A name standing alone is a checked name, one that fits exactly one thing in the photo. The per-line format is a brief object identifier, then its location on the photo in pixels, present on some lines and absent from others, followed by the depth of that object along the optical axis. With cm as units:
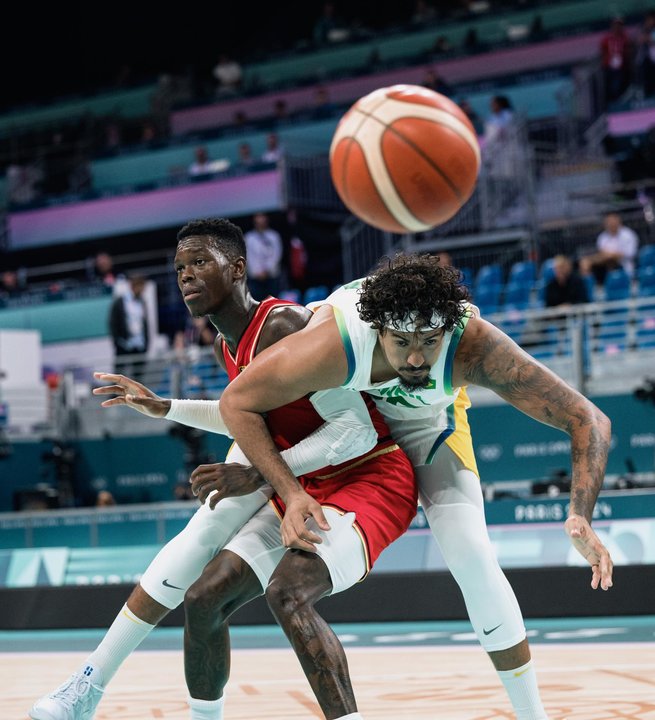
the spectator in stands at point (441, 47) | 1962
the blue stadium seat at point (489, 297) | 1309
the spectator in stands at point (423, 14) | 2152
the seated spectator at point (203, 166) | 1889
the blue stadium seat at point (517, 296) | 1288
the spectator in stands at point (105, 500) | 1197
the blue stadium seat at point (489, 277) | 1334
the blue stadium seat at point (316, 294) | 1430
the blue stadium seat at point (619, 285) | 1209
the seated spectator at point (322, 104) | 1858
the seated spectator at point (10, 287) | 1741
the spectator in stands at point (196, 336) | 1369
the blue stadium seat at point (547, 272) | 1286
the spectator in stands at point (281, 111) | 1940
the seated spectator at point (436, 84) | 1730
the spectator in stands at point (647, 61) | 1596
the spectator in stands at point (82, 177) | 2108
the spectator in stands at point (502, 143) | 1546
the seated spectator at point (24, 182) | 2148
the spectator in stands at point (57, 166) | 2159
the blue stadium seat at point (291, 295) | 1484
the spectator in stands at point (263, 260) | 1523
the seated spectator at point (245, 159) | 1831
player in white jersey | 350
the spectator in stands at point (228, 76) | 2214
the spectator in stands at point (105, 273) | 1600
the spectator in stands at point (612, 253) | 1277
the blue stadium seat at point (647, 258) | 1281
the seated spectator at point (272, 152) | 1792
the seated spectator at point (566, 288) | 1162
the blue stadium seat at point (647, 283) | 1197
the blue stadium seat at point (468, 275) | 1445
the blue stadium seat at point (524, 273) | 1318
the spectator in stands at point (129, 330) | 1402
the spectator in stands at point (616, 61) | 1609
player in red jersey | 374
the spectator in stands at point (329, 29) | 2200
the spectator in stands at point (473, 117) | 1605
